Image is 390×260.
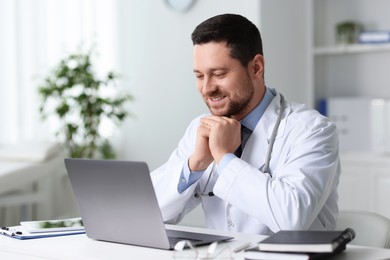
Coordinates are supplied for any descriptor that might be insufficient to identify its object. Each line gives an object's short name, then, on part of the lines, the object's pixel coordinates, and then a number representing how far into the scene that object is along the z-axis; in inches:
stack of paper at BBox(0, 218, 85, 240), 109.8
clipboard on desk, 109.1
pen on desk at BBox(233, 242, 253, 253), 97.2
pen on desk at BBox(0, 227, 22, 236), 110.1
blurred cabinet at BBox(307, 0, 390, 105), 227.5
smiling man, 105.3
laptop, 99.7
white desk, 96.5
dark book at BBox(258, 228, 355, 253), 89.8
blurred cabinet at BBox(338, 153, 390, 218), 201.1
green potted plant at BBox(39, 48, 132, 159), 216.0
